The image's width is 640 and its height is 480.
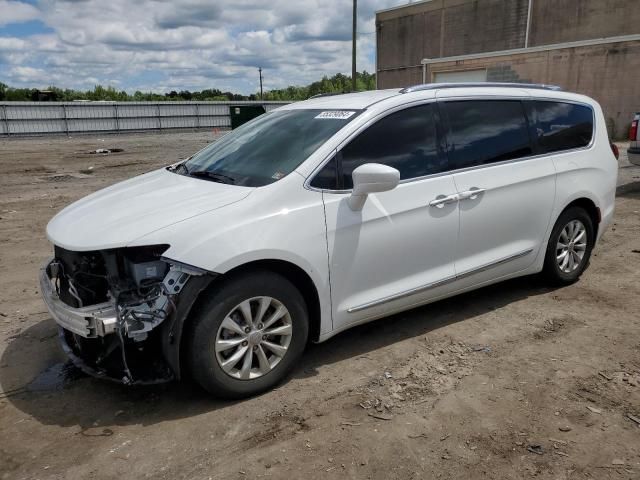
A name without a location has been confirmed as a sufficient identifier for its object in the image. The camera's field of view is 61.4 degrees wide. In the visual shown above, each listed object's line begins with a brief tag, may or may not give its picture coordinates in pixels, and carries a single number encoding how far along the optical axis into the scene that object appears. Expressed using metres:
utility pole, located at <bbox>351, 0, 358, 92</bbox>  29.12
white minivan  3.04
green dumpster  28.76
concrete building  22.50
